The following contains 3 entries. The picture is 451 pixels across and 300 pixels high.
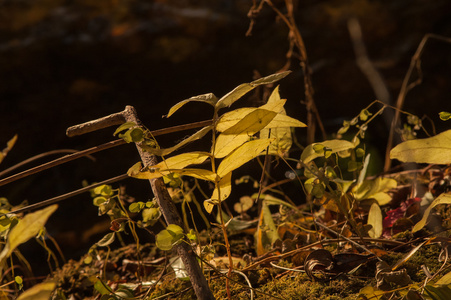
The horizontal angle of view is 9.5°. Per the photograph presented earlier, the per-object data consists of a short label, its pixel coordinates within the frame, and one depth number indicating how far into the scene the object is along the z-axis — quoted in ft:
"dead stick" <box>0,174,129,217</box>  8.06
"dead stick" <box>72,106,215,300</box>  7.95
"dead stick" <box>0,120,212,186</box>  8.01
